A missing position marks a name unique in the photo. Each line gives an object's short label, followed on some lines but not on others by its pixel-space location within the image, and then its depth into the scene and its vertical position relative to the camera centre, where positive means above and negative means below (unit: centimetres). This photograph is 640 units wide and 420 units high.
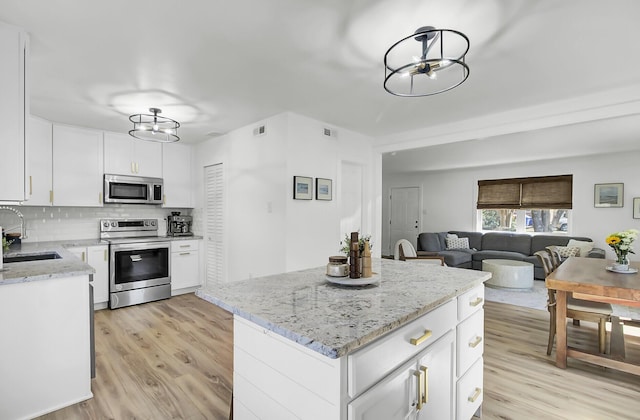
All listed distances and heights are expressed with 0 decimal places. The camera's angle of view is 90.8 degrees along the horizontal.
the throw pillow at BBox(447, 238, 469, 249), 723 -81
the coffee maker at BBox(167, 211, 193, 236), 505 -30
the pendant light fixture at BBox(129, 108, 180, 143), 344 +101
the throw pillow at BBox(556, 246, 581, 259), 575 -78
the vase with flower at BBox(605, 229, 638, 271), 270 -31
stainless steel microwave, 431 +22
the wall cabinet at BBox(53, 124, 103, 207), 395 +49
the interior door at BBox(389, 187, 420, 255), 876 -21
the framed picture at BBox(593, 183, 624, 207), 581 +26
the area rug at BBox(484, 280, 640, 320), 397 -130
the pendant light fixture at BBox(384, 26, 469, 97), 187 +109
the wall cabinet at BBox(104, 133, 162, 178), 434 +71
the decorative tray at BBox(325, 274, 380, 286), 160 -38
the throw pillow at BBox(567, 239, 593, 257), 566 -67
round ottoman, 509 -109
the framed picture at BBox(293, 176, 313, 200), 358 +22
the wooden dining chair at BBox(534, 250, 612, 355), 262 -88
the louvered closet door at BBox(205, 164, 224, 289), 464 -25
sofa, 588 -79
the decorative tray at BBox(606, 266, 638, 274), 276 -54
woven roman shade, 647 +34
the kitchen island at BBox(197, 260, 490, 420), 101 -53
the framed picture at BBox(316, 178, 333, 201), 385 +22
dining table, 225 -62
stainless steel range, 408 -79
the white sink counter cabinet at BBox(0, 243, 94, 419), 185 -83
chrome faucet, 377 -33
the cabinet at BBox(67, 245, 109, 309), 392 -80
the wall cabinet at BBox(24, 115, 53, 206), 367 +51
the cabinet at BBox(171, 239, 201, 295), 464 -90
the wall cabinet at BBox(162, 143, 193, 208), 489 +48
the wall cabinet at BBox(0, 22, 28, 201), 187 +57
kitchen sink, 299 -51
